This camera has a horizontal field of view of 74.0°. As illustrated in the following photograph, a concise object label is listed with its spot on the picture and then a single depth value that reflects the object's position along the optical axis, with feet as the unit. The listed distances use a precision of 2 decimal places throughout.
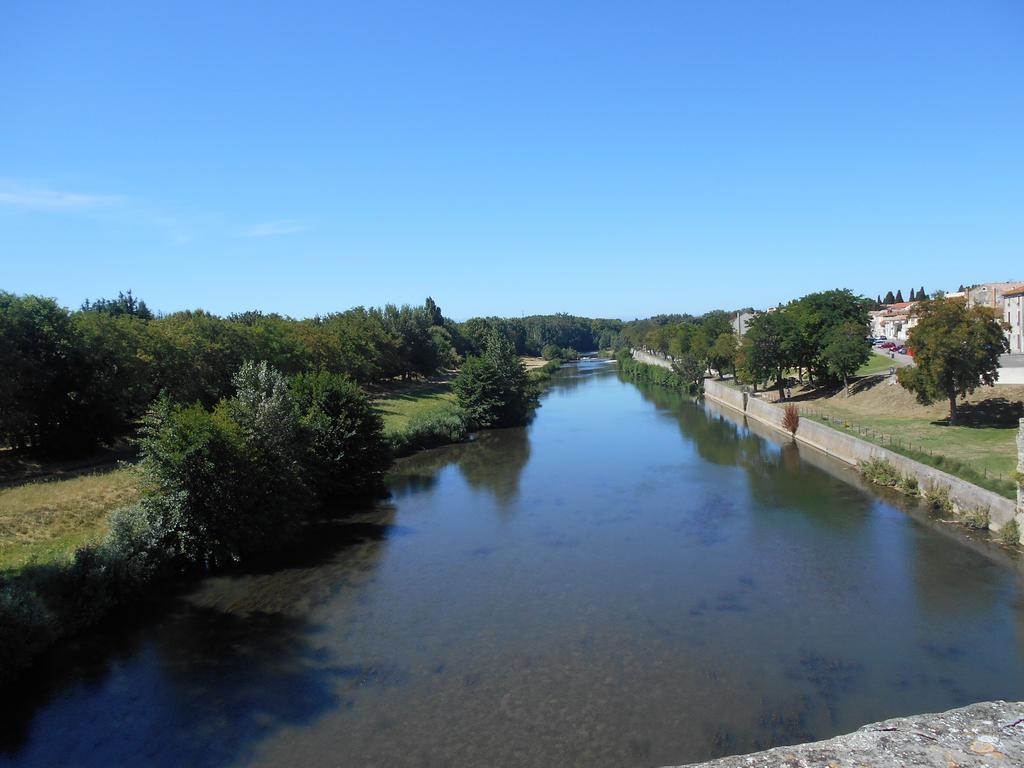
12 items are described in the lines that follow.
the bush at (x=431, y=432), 134.10
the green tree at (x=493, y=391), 167.53
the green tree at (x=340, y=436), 94.32
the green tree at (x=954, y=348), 93.66
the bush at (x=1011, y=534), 62.85
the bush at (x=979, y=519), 67.73
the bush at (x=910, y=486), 82.58
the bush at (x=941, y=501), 75.36
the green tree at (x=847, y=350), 142.72
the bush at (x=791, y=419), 134.51
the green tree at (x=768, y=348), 159.74
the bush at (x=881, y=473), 88.12
